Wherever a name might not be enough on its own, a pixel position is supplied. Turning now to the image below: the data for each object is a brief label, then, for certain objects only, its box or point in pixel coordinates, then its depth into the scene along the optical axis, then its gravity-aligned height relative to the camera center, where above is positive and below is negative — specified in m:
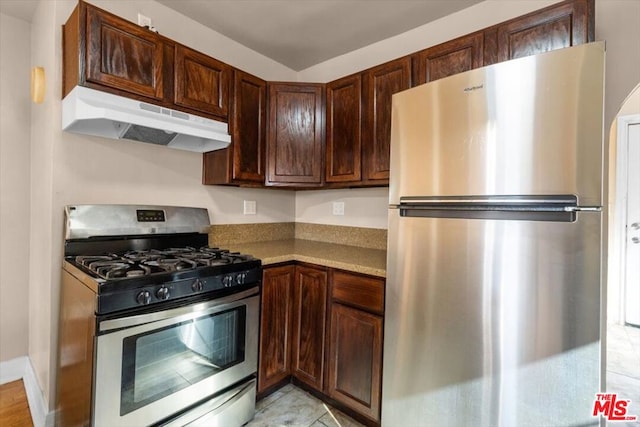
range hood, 1.46 +0.46
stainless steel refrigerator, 1.08 -0.13
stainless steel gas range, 1.22 -0.53
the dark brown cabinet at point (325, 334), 1.71 -0.75
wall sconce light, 1.81 +0.74
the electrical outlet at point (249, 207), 2.57 +0.04
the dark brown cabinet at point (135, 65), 1.51 +0.80
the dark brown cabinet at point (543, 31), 1.36 +0.87
